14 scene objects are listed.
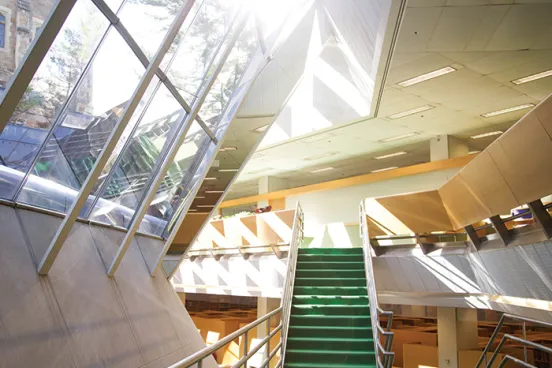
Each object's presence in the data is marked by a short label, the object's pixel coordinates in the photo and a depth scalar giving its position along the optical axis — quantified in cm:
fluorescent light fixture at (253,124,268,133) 1190
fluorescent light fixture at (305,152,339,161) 2434
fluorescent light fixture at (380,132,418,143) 2084
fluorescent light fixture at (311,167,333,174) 2808
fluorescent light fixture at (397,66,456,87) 1345
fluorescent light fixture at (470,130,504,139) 2009
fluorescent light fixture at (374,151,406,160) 2441
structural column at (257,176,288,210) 3036
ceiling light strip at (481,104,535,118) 1648
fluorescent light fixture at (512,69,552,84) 1348
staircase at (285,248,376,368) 902
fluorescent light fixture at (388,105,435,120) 1703
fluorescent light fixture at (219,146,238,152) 1101
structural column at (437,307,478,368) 1667
